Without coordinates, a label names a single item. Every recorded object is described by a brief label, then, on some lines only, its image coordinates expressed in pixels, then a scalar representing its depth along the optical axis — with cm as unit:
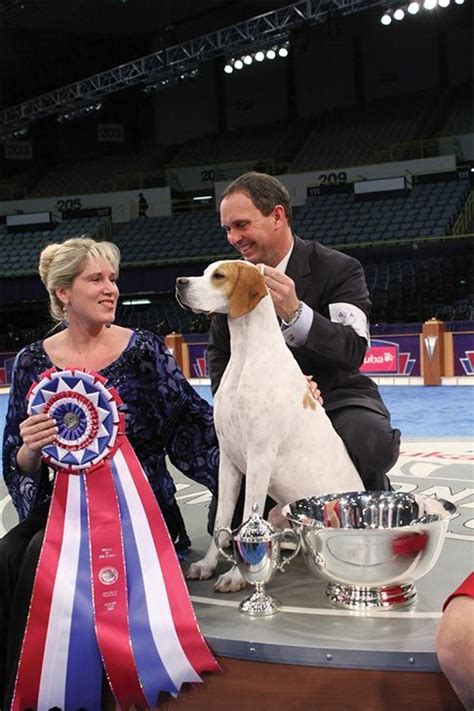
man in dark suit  238
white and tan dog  209
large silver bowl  199
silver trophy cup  199
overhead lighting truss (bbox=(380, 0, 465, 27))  1523
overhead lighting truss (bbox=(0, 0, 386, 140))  1619
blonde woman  242
